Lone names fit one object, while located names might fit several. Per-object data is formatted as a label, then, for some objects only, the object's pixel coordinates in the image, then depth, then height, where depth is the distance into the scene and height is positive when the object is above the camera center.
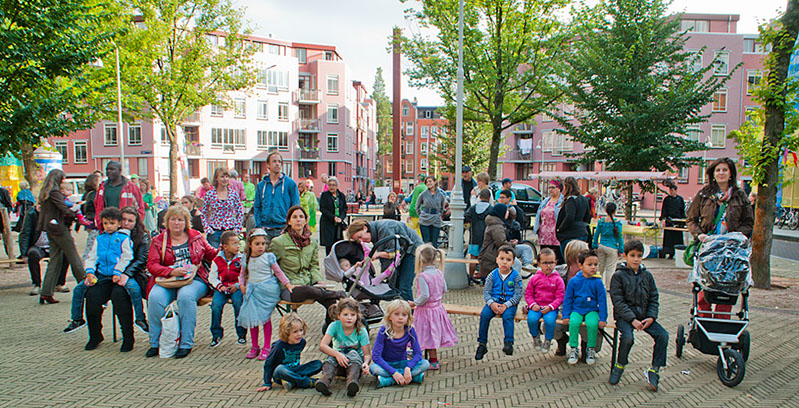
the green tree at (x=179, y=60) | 24.91 +6.26
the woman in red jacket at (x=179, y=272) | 5.52 -1.03
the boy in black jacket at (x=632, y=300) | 4.69 -1.14
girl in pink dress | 5.06 -1.32
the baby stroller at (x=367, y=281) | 5.48 -1.12
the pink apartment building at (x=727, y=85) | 41.88 +7.80
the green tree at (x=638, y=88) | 17.03 +3.03
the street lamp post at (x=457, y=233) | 8.96 -0.97
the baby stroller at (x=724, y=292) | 4.80 -1.08
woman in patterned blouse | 9.00 -0.51
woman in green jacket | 5.76 -0.84
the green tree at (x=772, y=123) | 8.16 +0.91
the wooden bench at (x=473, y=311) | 5.09 -1.44
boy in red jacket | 5.73 -1.14
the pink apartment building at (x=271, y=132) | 44.59 +4.55
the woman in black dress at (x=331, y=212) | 10.97 -0.71
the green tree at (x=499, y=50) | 20.44 +5.23
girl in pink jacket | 5.23 -1.22
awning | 16.66 +0.12
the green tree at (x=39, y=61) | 8.01 +1.94
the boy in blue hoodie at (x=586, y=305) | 5.00 -1.24
